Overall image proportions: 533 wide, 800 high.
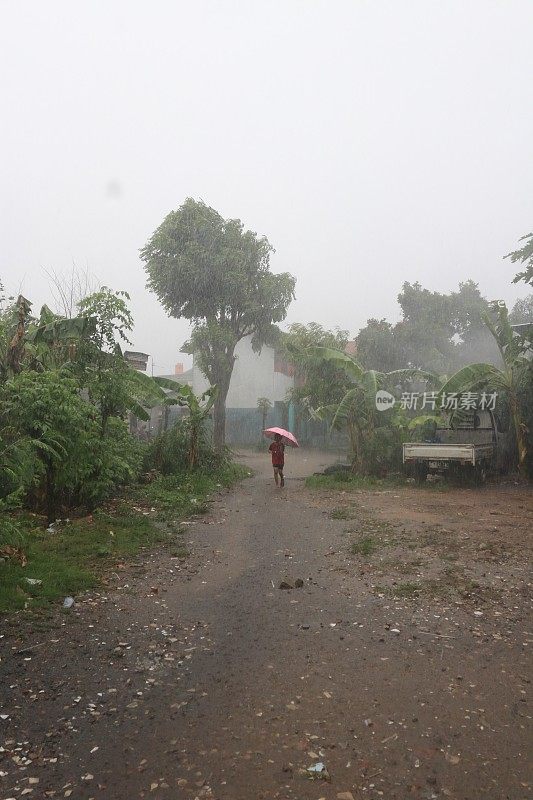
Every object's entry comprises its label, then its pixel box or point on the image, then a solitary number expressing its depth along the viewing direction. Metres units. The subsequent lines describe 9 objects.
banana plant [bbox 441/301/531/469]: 13.62
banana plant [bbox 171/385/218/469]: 13.26
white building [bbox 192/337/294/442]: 31.94
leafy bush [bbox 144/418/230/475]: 12.83
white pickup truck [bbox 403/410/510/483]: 13.26
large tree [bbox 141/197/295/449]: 23.72
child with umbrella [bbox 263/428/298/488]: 13.10
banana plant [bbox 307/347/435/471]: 14.77
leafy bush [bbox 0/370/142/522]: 6.77
